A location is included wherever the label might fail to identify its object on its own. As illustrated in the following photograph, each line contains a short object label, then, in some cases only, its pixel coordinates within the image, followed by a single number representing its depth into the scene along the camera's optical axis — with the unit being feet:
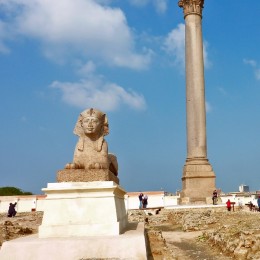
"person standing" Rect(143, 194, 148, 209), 89.34
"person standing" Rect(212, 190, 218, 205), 71.67
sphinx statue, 22.29
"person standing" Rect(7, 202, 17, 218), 77.36
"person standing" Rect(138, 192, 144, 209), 92.27
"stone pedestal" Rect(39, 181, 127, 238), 20.79
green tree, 170.01
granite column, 74.08
